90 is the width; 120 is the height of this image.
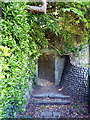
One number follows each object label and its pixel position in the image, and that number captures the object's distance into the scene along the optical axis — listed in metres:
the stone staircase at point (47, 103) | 2.38
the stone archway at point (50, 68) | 3.92
